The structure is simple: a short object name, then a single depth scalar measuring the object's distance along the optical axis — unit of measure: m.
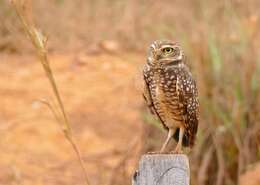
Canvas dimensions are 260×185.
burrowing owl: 8.02
